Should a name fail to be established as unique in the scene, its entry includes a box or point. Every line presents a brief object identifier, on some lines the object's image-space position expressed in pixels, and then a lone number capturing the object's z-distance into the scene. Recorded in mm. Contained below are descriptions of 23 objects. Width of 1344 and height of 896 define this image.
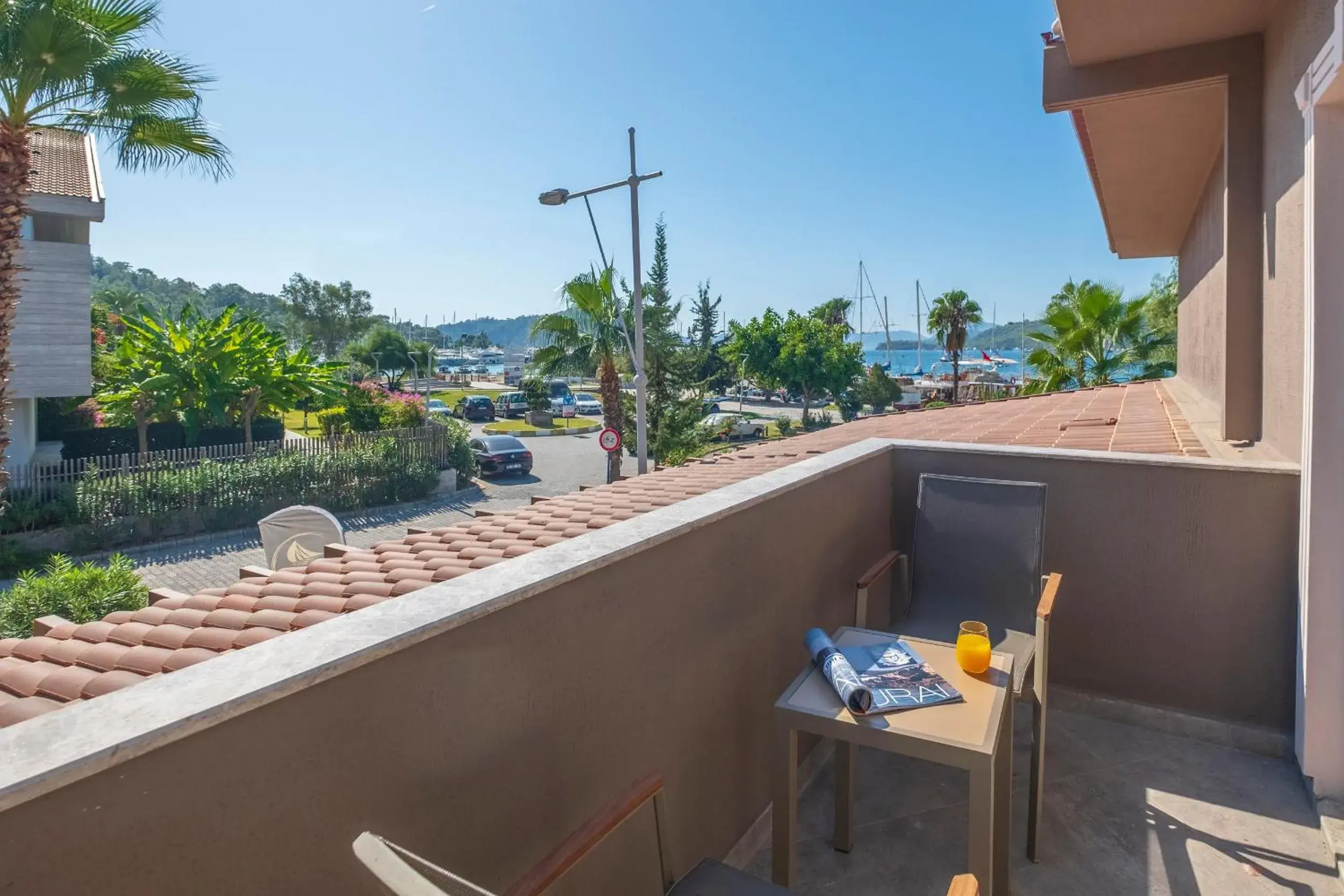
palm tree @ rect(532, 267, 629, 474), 19172
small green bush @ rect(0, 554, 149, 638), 7352
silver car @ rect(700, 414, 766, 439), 30141
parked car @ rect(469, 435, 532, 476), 23000
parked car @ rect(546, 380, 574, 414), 40656
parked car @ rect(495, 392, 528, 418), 42250
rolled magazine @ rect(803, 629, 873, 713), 2486
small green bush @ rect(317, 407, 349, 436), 21428
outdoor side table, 2328
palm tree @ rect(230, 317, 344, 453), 20297
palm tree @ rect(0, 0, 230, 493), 8867
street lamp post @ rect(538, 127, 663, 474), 14195
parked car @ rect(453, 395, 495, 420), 39531
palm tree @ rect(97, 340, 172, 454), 19156
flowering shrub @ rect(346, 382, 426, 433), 21344
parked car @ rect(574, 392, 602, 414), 44531
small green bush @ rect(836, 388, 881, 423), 41406
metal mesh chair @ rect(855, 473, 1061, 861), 3705
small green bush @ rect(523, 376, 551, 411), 39081
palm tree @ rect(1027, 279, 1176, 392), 16953
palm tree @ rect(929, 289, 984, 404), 36656
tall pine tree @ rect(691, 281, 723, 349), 63344
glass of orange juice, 2781
